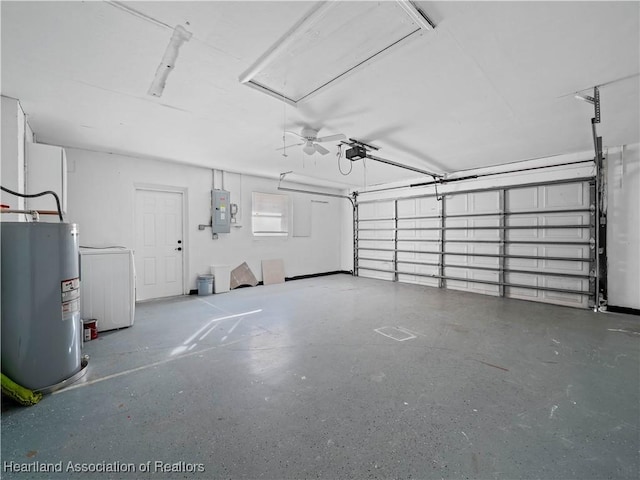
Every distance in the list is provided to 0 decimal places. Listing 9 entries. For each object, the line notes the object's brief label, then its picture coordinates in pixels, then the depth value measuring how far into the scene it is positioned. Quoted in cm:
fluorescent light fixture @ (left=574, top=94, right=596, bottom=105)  286
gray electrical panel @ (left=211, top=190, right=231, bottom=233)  612
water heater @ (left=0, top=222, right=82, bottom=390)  209
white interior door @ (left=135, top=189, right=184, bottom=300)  532
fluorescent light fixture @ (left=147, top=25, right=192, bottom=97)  202
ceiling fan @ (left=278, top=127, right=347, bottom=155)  369
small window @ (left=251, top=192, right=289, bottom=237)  705
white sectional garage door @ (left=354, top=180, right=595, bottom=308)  497
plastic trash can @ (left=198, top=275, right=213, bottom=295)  582
